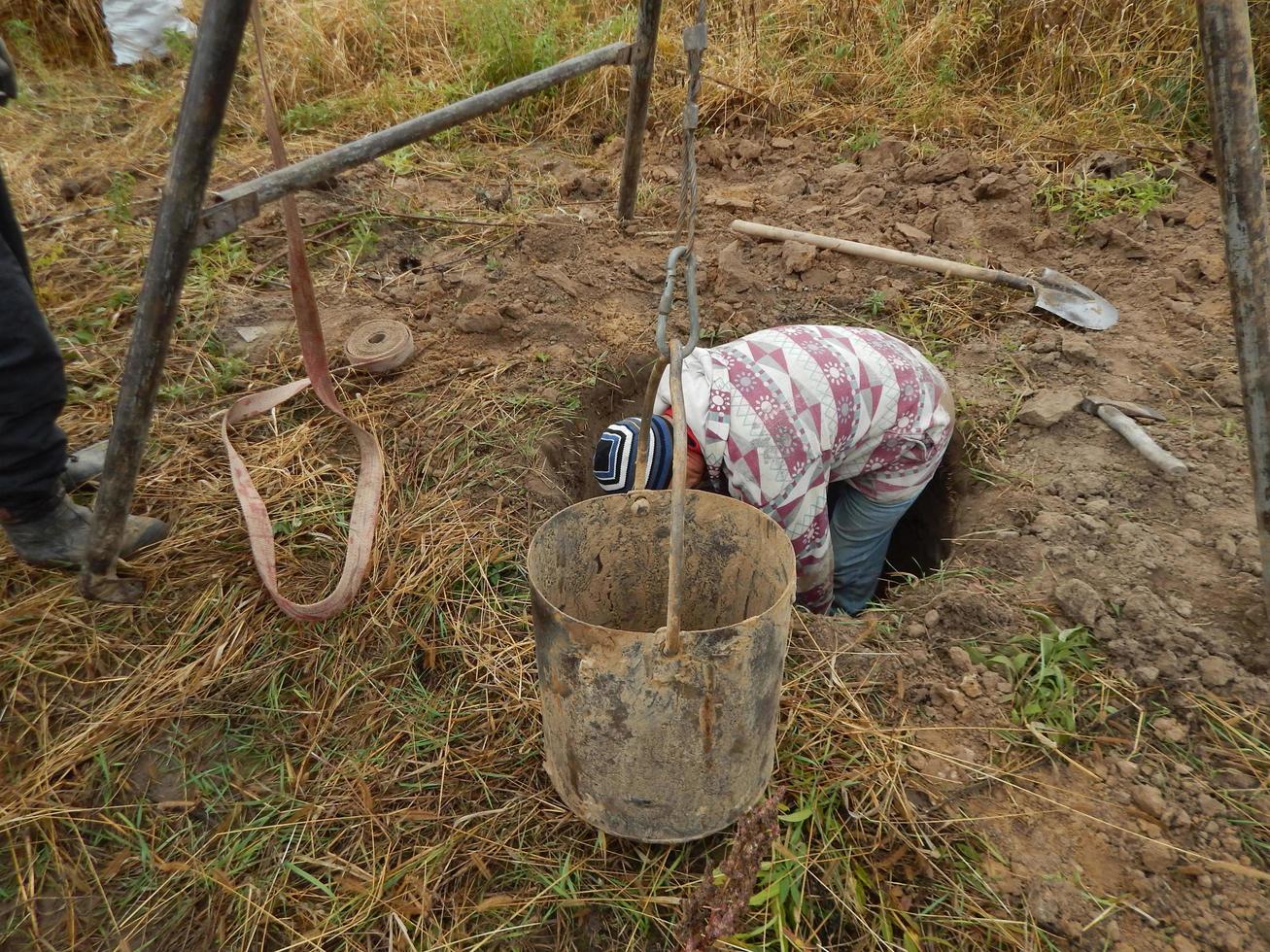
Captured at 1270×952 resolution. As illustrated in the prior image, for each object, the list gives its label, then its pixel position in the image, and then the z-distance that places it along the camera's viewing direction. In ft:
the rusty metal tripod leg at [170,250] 4.63
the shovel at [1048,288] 10.02
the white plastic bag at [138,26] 16.75
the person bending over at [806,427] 7.39
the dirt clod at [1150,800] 5.52
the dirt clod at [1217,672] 6.13
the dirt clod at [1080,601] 6.62
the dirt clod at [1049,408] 8.64
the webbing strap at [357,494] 6.52
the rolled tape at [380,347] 9.02
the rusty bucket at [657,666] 4.56
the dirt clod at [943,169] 12.23
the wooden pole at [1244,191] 4.48
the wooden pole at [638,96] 8.09
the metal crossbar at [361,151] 5.37
